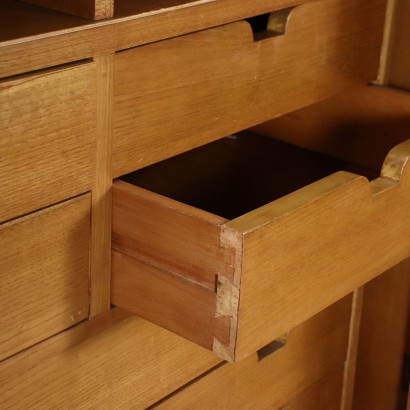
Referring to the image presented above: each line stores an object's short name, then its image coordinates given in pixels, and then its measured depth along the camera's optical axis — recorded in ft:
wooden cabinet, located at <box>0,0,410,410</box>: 4.56
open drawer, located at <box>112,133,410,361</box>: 4.66
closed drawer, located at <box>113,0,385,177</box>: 4.84
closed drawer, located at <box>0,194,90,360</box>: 4.62
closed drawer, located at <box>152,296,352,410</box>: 5.82
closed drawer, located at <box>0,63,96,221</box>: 4.40
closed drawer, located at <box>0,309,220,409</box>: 4.87
